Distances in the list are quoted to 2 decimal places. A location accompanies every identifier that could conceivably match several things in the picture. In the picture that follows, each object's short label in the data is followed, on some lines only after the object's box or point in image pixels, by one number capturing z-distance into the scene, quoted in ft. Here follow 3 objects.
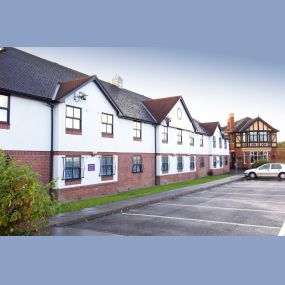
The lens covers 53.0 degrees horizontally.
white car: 88.94
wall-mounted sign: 48.56
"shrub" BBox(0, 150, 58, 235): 16.28
